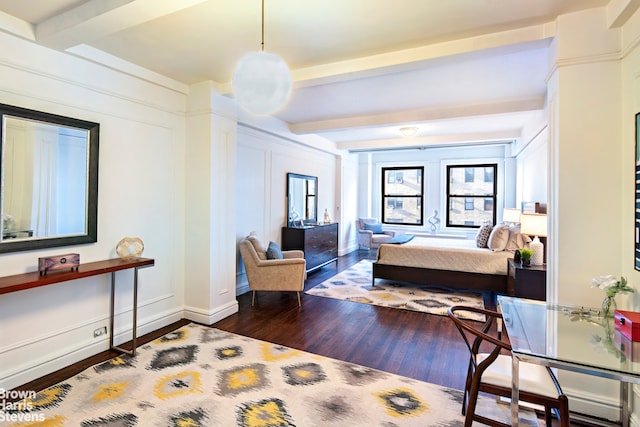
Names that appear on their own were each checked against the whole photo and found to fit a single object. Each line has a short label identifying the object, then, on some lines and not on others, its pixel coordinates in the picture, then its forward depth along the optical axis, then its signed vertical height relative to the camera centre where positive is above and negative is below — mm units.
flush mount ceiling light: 5368 +1490
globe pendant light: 1665 +720
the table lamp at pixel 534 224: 3404 -63
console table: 2100 -465
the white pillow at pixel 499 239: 4672 -310
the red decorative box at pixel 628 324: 1522 -522
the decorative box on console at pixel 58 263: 2318 -381
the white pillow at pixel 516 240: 4516 -316
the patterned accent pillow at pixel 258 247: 4277 -439
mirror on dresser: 5922 +313
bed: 4512 -723
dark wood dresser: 5531 -481
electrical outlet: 2877 -1094
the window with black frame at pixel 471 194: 7695 +579
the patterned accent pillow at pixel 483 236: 5066 -296
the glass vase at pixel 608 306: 1887 -533
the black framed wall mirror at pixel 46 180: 2309 +260
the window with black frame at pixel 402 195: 8469 +598
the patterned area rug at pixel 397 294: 4238 -1154
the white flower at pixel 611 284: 1825 -383
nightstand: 3639 -738
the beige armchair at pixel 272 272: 4129 -750
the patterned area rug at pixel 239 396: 1999 -1279
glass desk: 1359 -615
